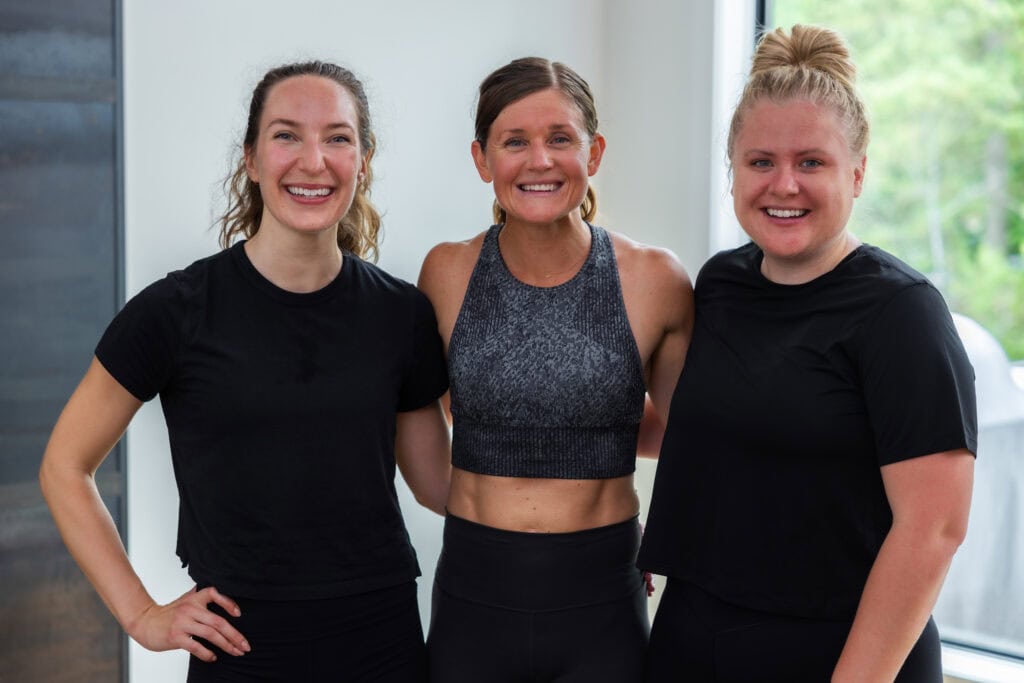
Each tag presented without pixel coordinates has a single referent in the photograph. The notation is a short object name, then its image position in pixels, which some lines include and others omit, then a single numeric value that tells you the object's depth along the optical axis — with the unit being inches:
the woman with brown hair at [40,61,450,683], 61.4
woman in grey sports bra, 68.6
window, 102.0
